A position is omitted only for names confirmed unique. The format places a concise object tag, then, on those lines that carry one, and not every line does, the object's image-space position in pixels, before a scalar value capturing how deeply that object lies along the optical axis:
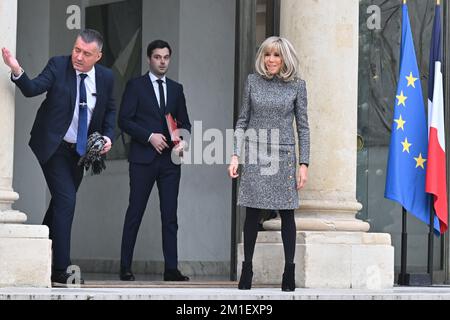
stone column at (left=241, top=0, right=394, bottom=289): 12.31
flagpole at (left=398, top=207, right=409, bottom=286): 13.62
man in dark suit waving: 11.56
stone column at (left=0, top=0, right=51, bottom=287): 10.98
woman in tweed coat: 11.30
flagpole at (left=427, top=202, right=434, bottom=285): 13.56
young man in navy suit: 13.04
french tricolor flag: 13.47
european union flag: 13.51
